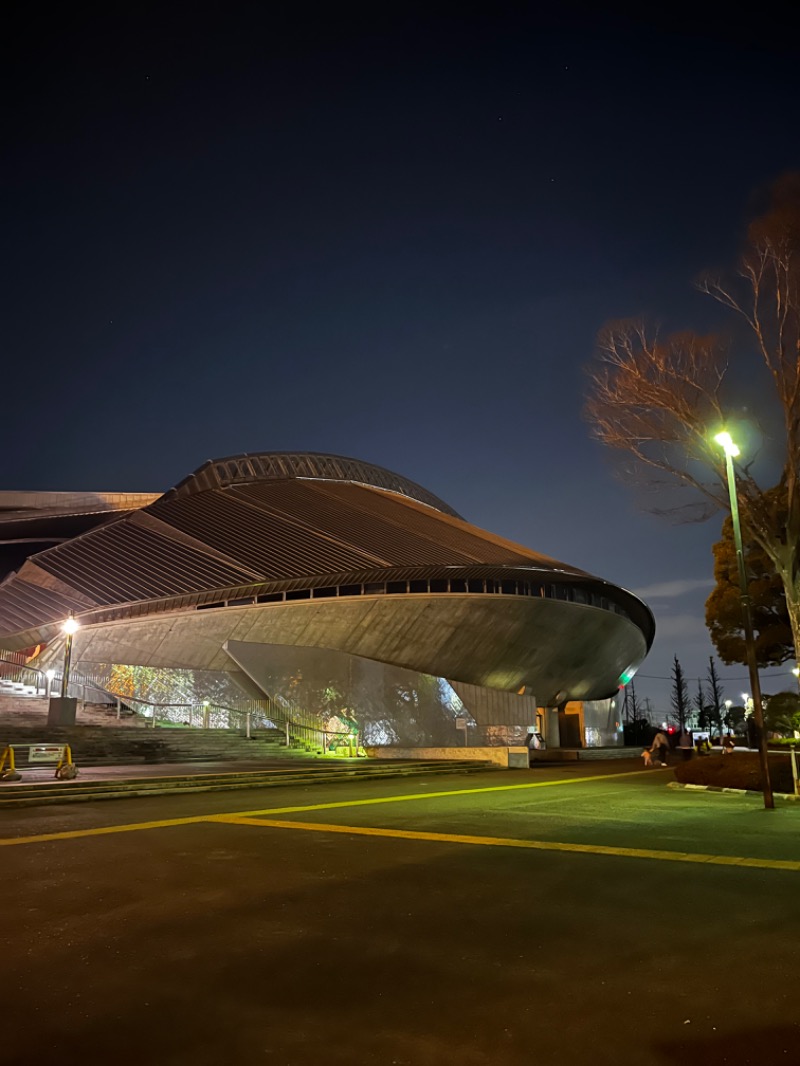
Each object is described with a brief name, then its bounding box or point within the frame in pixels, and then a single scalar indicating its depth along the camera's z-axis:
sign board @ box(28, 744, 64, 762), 17.11
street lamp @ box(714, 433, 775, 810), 12.59
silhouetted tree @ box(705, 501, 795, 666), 29.59
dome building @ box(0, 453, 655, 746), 27.61
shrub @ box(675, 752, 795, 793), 15.16
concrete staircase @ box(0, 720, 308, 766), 20.30
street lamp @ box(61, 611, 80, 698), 20.67
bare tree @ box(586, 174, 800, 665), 14.88
